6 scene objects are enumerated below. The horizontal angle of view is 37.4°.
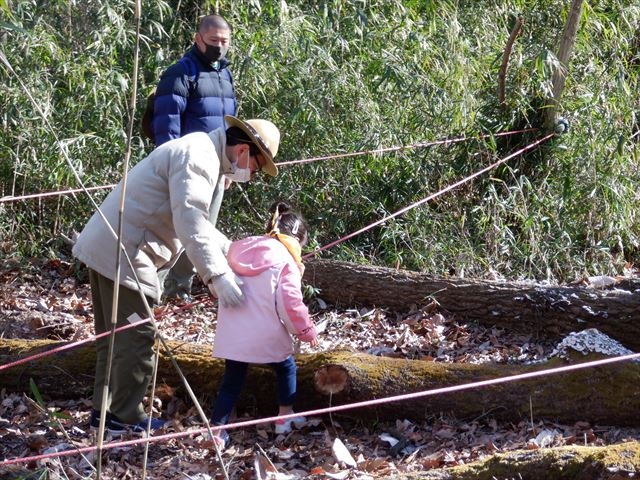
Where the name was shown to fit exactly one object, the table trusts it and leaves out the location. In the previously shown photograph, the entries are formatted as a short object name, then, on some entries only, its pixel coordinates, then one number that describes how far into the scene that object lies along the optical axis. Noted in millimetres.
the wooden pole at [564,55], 7508
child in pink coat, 4402
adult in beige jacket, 4160
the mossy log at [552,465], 3340
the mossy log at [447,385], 4316
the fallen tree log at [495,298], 5324
